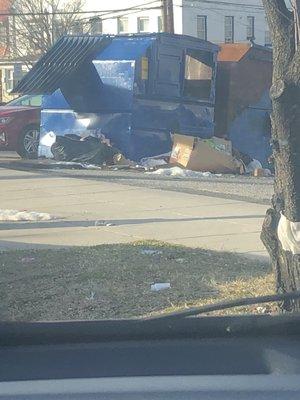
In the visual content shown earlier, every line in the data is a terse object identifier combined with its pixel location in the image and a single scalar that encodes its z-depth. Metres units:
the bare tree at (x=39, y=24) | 46.16
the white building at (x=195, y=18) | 49.88
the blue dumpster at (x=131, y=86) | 18.69
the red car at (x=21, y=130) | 20.56
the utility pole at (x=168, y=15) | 29.31
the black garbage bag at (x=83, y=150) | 18.67
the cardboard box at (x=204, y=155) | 17.48
